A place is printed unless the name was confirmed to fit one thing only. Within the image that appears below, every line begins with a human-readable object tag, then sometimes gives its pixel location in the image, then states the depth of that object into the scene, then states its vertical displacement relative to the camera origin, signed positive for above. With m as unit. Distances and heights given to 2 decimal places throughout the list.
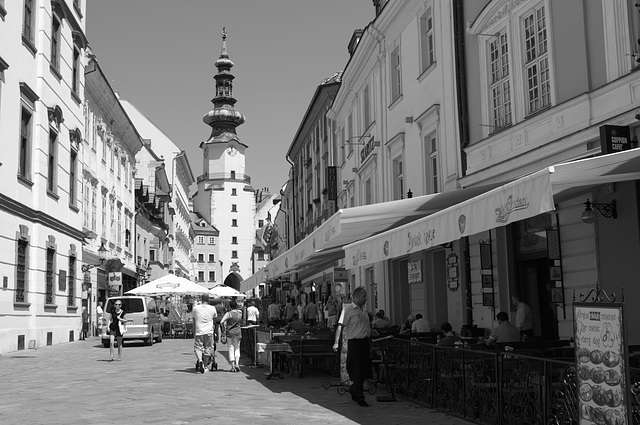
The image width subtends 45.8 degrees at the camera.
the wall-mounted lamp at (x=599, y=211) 11.41 +1.27
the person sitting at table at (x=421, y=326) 16.77 -0.58
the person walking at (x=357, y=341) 10.70 -0.57
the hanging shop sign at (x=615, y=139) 10.86 +2.23
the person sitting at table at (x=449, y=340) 12.29 -0.67
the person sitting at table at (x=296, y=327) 19.76 -0.63
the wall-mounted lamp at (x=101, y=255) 34.68 +2.48
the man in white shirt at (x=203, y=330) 16.45 -0.54
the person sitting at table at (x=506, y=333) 11.93 -0.56
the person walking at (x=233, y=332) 16.48 -0.60
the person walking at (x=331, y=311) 28.45 -0.36
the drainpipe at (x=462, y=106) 16.38 +4.26
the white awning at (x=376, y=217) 13.00 +1.50
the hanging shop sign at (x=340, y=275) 27.05 +0.95
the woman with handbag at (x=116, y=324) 19.61 -0.43
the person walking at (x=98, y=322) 31.45 -0.66
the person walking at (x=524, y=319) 13.67 -0.39
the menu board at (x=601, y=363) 5.89 -0.55
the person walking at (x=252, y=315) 23.83 -0.34
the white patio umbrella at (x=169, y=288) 32.78 +0.79
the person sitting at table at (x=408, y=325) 18.19 -0.61
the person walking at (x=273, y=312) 33.45 -0.38
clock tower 115.25 +18.12
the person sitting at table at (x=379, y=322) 18.44 -0.52
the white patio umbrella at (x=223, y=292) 37.30 +0.65
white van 27.73 -0.37
